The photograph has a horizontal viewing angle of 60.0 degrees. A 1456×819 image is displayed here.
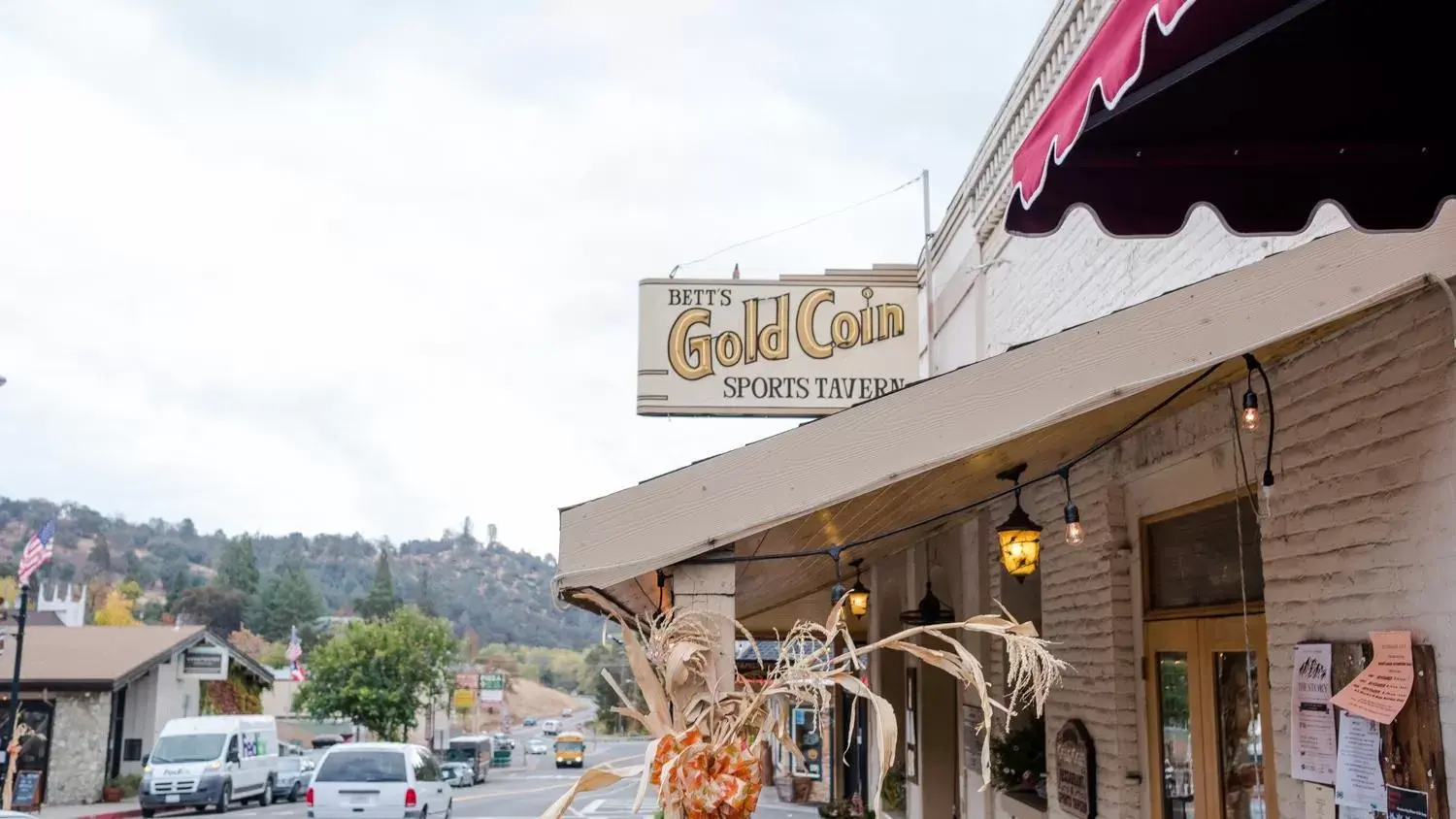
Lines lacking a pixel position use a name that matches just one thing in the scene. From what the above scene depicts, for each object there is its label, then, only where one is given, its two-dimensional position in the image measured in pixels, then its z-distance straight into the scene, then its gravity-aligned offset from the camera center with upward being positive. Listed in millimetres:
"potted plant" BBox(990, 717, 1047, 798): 8008 -689
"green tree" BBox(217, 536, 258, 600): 119500 +6741
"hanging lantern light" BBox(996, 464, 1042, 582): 6188 +516
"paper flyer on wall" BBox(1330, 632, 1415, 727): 3666 -94
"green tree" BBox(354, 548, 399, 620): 111550 +3835
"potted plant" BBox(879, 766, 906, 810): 12875 -1431
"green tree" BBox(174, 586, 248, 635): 111562 +3066
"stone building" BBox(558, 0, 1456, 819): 3549 +808
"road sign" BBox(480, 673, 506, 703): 82188 -2915
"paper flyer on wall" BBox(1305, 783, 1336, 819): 4109 -494
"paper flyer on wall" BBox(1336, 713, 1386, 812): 3818 -356
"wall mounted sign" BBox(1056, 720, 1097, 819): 6449 -637
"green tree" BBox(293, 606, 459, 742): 42188 -1111
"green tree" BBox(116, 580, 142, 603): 112688 +4522
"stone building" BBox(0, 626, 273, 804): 28531 -1274
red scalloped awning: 3311 +1547
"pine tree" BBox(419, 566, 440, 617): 135250 +5027
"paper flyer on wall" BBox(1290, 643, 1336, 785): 4137 -229
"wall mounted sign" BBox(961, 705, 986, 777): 9062 -666
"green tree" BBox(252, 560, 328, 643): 109688 +3083
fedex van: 24656 -2449
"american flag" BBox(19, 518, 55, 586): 19875 +1418
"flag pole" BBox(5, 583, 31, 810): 17047 -997
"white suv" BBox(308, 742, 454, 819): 17109 -1918
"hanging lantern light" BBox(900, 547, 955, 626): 9133 +248
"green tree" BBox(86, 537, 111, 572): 164500 +10913
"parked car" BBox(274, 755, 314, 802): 29703 -3221
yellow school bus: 49656 -4147
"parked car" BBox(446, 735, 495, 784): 38625 -3349
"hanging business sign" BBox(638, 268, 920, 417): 9555 +2217
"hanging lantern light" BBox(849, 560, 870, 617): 9867 +367
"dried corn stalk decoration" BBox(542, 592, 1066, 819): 3404 -151
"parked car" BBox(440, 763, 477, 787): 35844 -3694
